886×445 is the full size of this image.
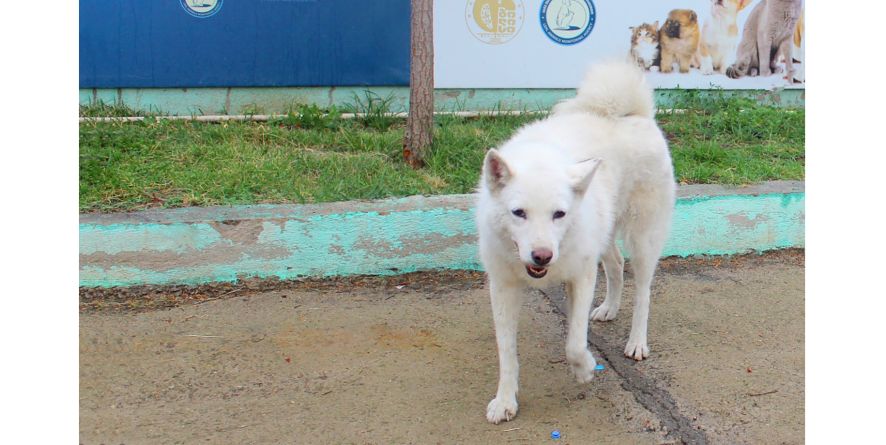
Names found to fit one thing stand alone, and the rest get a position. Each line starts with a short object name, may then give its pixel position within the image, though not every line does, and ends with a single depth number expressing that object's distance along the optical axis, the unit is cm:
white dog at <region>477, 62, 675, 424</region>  292
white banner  715
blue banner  655
